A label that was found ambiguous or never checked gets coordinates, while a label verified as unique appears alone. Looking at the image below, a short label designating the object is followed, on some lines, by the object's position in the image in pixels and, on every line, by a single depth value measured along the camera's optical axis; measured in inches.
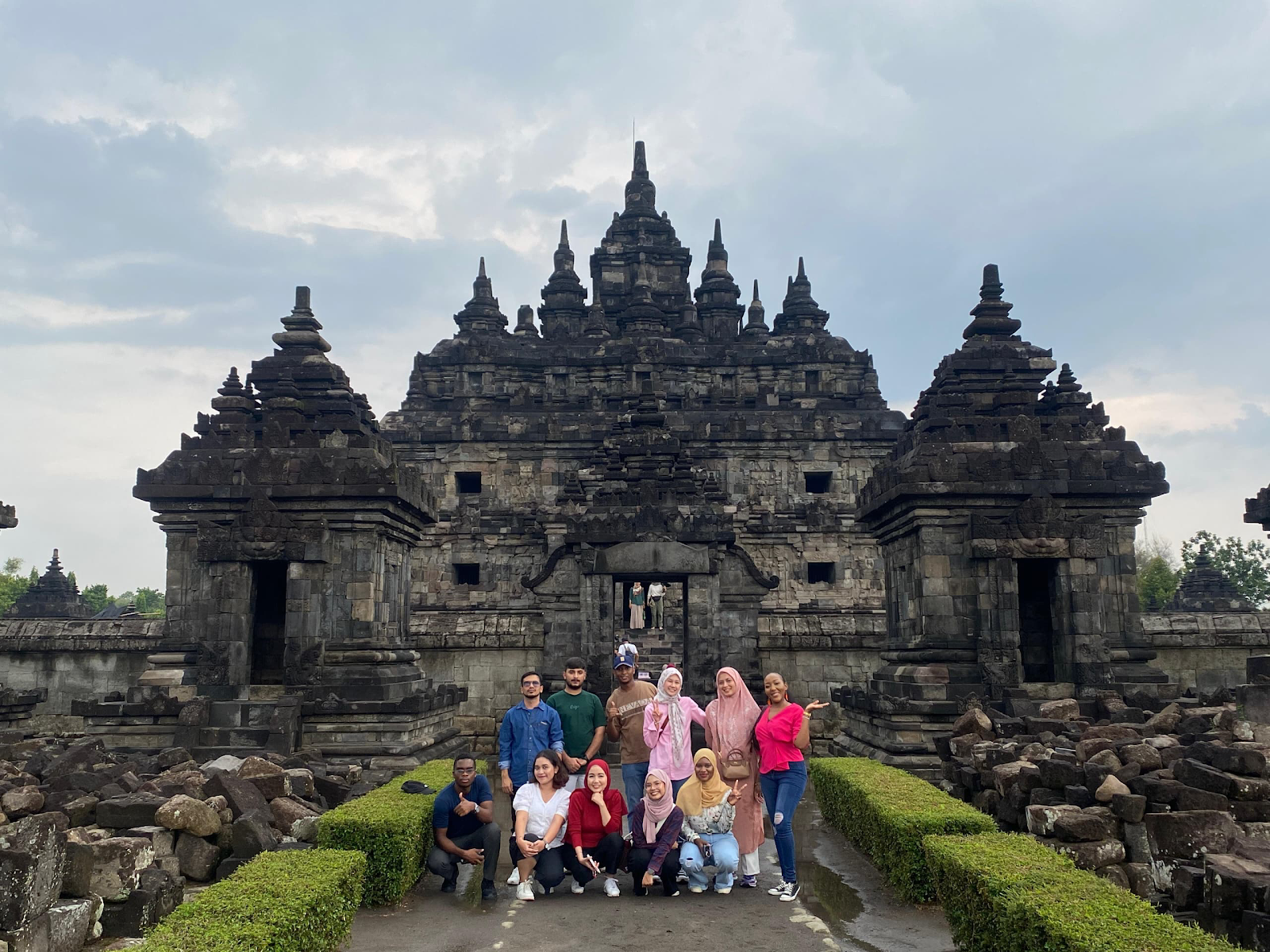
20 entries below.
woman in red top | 296.4
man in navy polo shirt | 307.0
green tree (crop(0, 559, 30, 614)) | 1905.9
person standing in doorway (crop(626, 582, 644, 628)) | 1331.2
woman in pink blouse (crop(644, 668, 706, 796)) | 314.0
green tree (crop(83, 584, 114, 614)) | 2589.1
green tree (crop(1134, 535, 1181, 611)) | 1603.1
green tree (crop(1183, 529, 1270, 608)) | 1664.6
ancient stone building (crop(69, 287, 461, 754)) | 493.7
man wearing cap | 331.6
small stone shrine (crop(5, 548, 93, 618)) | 1560.0
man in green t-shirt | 330.3
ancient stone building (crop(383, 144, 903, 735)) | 681.0
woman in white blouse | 293.6
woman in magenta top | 305.4
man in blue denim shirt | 324.8
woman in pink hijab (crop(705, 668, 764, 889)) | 306.7
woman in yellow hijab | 296.5
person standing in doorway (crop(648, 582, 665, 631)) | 1157.7
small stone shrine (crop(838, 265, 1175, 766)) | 508.1
